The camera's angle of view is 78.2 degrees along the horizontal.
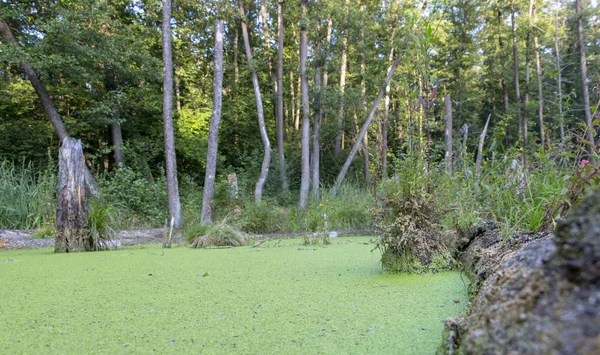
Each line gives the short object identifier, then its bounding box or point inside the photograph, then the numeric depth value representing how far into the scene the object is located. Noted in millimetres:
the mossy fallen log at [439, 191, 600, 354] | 402
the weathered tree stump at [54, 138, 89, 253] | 3807
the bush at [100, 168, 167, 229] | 8195
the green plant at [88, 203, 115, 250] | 3975
